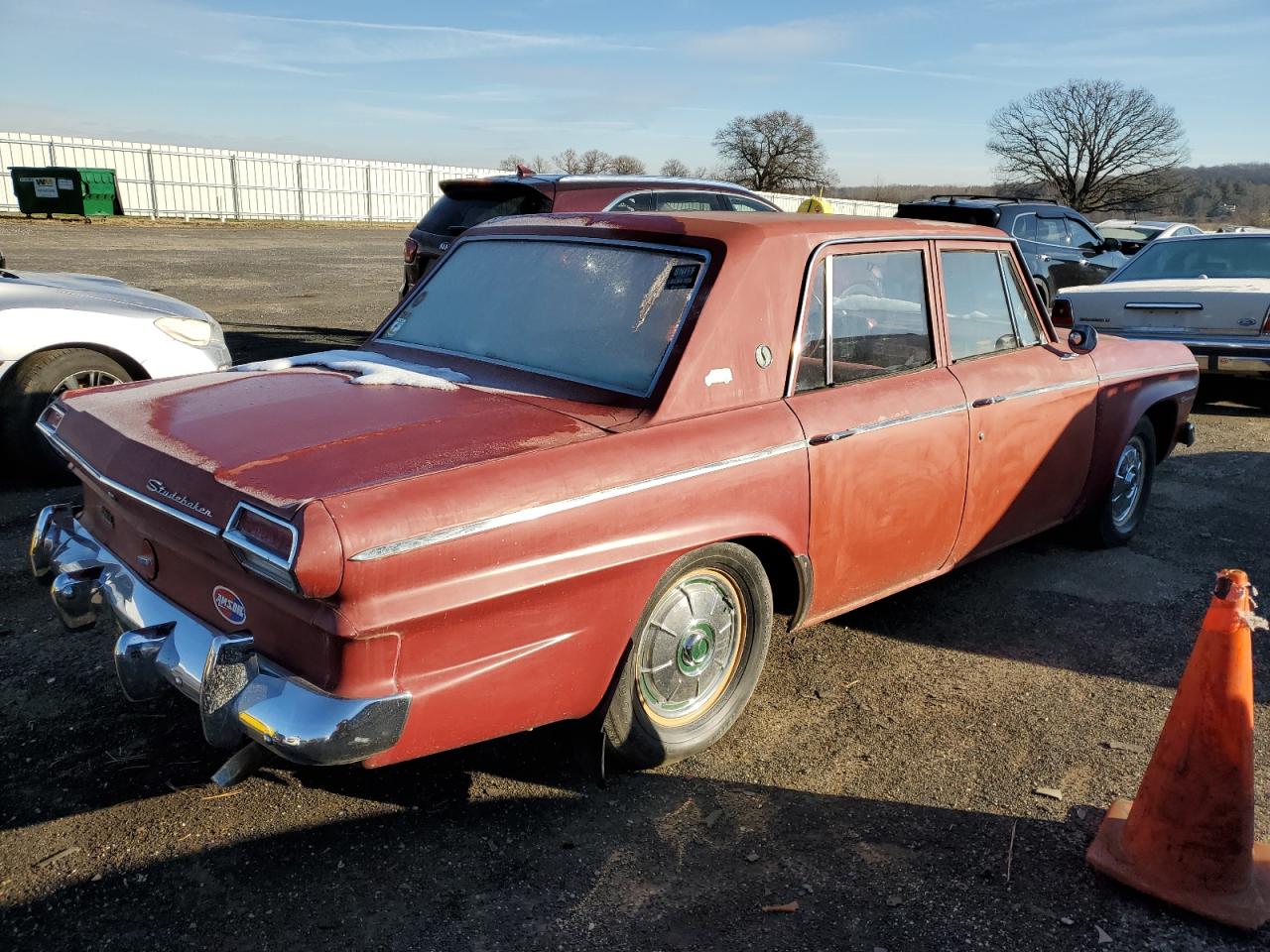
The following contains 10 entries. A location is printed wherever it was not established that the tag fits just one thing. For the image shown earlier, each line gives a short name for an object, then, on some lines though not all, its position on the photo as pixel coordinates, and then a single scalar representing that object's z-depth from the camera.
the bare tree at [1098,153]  56.41
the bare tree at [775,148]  61.22
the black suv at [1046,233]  12.16
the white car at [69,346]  5.47
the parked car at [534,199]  8.01
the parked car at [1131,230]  18.00
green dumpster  26.48
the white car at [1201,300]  8.05
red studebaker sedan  2.48
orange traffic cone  2.68
